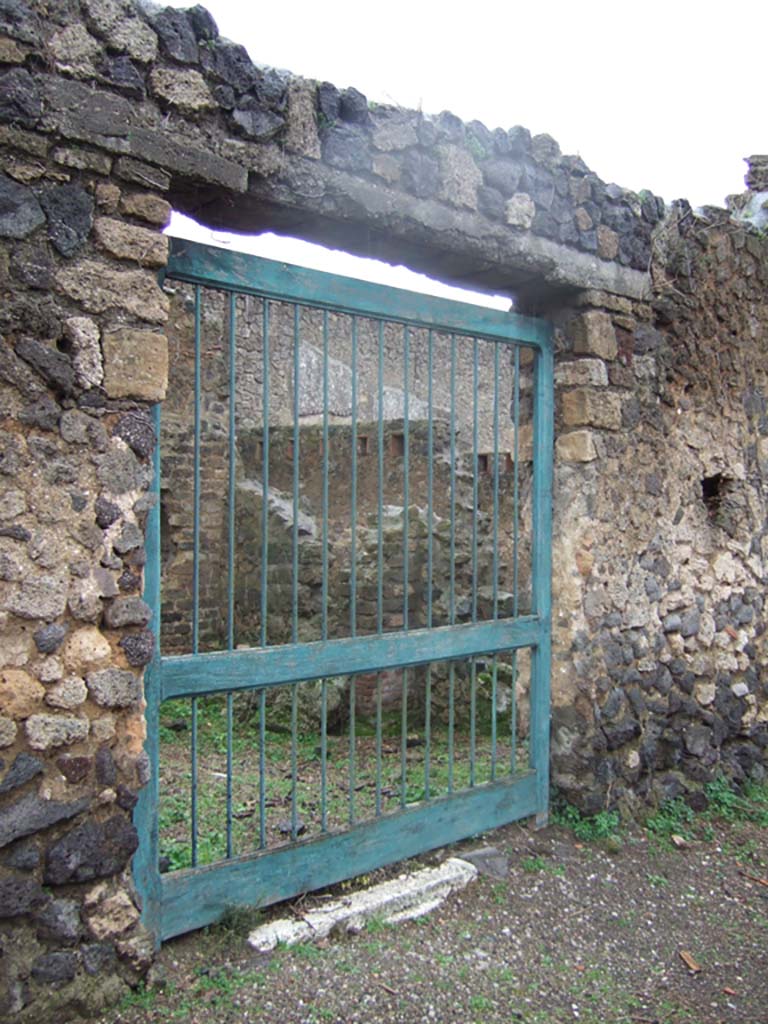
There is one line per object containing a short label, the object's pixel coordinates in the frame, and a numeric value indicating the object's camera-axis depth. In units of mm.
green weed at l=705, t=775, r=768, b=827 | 4285
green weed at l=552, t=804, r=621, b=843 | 3852
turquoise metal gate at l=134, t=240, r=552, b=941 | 2871
